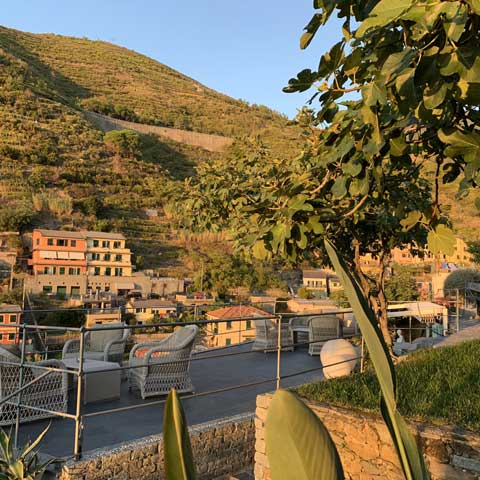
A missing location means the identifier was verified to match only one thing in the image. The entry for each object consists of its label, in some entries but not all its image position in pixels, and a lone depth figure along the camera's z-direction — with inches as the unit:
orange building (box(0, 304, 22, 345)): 447.2
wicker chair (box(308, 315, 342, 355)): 281.6
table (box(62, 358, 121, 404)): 168.4
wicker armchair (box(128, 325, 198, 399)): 175.2
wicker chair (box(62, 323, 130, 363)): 211.5
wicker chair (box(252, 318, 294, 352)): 281.1
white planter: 202.2
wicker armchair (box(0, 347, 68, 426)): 147.1
